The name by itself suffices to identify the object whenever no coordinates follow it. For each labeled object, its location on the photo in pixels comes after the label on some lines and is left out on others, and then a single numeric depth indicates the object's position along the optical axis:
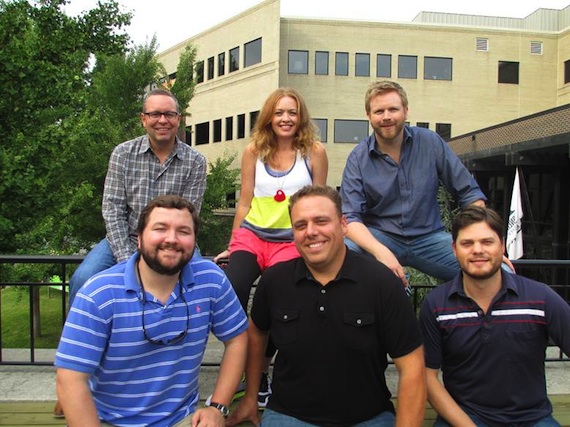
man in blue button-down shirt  3.51
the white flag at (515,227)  19.77
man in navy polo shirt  2.66
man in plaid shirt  3.38
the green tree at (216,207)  18.02
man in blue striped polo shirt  2.27
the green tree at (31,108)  5.76
